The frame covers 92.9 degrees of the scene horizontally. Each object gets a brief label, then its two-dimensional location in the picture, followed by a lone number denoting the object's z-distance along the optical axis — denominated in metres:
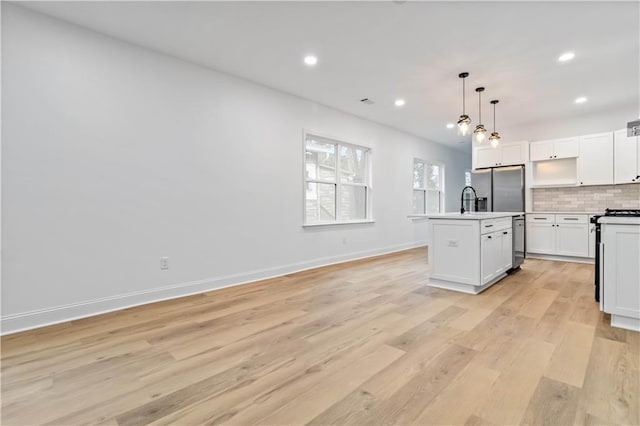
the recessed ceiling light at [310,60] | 3.53
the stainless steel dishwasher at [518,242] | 4.68
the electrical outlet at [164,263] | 3.38
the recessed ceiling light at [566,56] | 3.43
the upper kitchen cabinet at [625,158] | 4.93
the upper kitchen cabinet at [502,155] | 6.01
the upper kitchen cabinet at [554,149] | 5.52
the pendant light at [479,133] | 4.04
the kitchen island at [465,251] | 3.50
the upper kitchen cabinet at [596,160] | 5.18
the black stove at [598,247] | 3.16
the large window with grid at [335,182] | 5.17
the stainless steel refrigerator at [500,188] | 5.93
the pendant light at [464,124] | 3.72
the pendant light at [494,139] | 4.44
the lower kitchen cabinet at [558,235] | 5.29
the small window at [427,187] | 7.75
